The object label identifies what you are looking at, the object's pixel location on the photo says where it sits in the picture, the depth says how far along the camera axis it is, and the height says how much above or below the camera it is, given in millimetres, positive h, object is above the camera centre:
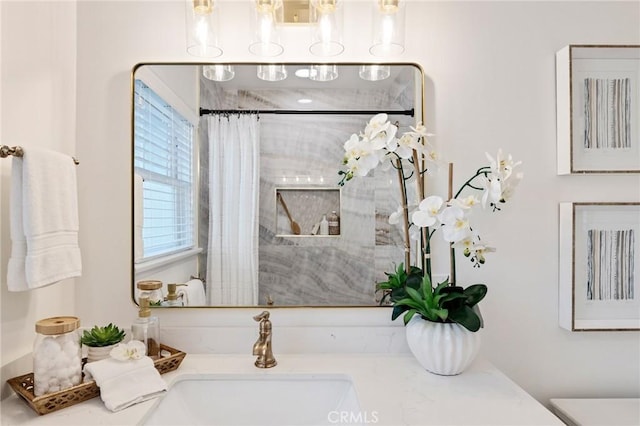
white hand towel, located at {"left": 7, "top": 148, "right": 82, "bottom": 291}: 979 -28
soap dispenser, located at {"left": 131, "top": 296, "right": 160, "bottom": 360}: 1178 -364
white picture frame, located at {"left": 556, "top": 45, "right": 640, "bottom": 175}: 1320 +344
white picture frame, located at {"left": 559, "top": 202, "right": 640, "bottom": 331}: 1320 -177
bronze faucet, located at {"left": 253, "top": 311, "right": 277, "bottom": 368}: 1194 -412
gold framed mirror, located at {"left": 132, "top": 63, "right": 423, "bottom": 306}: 1306 +61
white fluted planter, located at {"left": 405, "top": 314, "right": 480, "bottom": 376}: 1093 -379
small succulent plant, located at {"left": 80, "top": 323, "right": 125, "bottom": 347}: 1089 -355
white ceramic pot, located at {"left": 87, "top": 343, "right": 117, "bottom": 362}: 1079 -393
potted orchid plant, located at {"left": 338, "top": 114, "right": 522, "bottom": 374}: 1071 -40
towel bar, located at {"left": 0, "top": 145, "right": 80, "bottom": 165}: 942 +150
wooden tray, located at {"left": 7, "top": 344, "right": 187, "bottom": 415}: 917 -446
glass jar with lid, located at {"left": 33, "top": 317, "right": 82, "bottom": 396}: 941 -357
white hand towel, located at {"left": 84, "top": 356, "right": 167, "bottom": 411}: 961 -436
